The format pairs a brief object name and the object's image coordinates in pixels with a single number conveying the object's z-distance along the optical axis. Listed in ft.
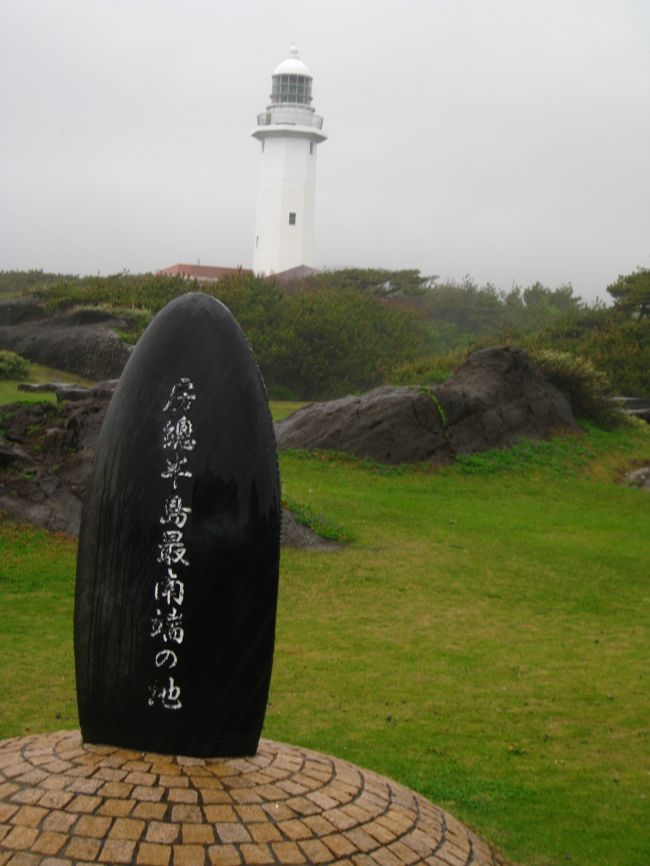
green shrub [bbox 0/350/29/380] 82.48
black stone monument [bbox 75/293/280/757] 14.82
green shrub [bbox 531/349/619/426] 75.87
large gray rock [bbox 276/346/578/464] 63.00
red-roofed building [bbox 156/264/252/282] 160.45
